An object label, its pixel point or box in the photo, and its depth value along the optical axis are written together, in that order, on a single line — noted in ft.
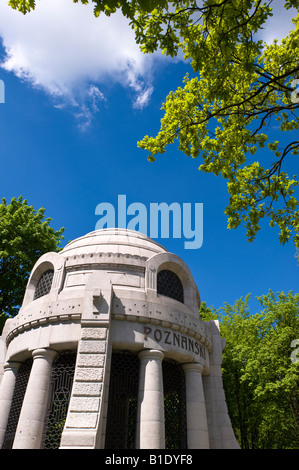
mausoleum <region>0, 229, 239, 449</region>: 37.11
